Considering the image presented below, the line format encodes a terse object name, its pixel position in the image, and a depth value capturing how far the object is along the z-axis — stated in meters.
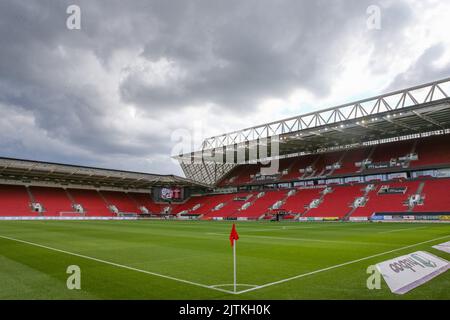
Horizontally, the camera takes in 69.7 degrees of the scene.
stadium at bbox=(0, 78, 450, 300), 9.45
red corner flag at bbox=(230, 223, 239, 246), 9.06
